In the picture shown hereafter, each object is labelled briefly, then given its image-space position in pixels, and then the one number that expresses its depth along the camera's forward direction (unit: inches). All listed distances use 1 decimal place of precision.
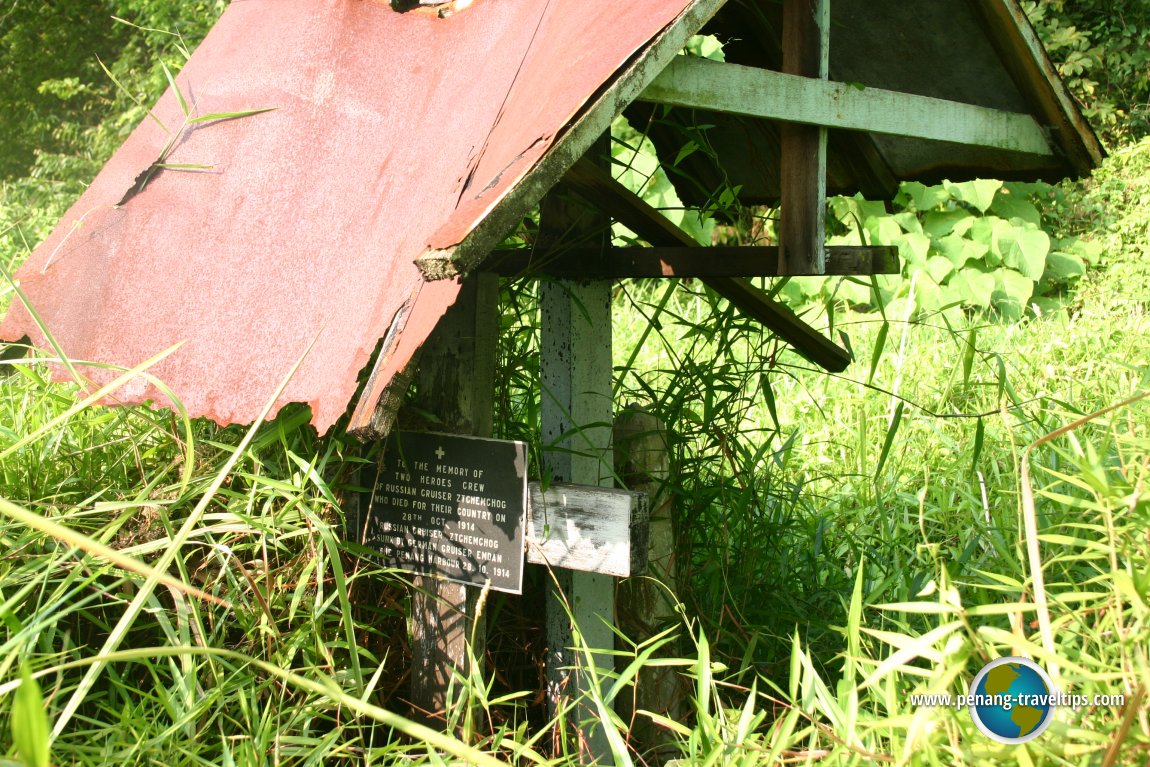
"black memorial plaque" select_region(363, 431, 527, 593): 78.3
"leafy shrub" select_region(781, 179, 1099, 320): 244.2
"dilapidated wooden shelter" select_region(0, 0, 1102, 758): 62.4
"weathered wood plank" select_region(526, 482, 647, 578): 75.6
